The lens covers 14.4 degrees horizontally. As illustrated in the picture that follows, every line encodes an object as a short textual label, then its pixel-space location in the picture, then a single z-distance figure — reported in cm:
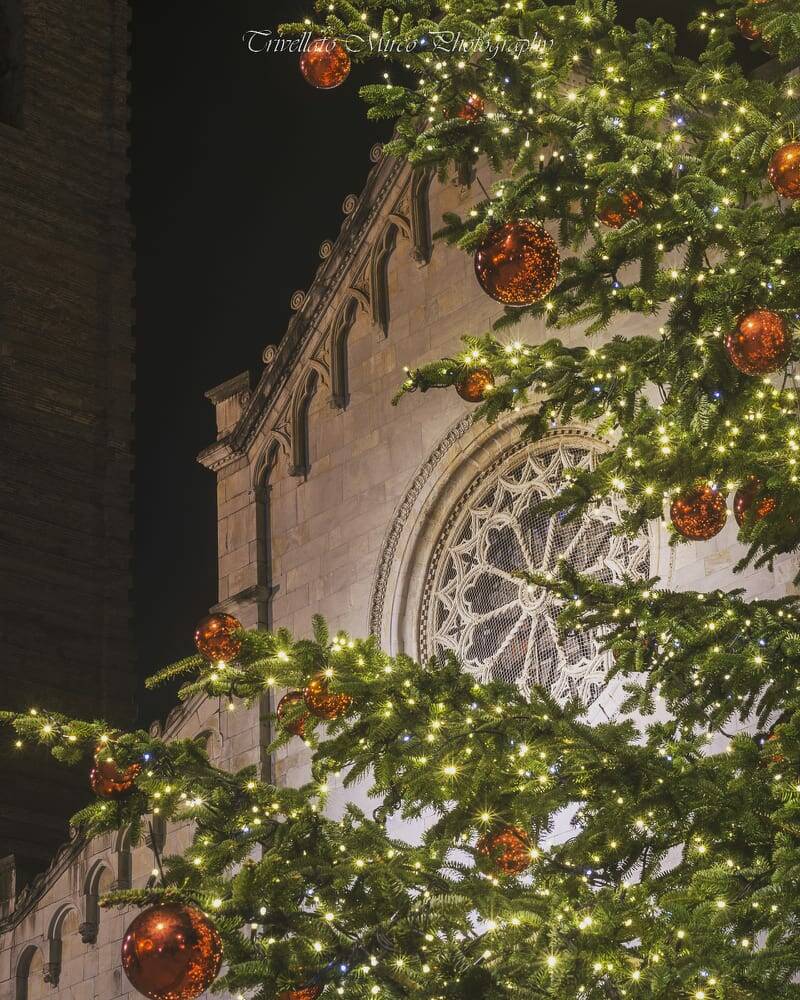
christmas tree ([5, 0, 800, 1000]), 1108
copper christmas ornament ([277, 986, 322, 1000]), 1144
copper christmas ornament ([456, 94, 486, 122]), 1313
